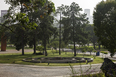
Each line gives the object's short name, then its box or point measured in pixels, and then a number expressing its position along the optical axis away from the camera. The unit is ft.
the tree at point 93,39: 223.12
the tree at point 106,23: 57.72
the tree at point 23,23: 35.16
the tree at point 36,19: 122.21
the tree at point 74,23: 130.41
